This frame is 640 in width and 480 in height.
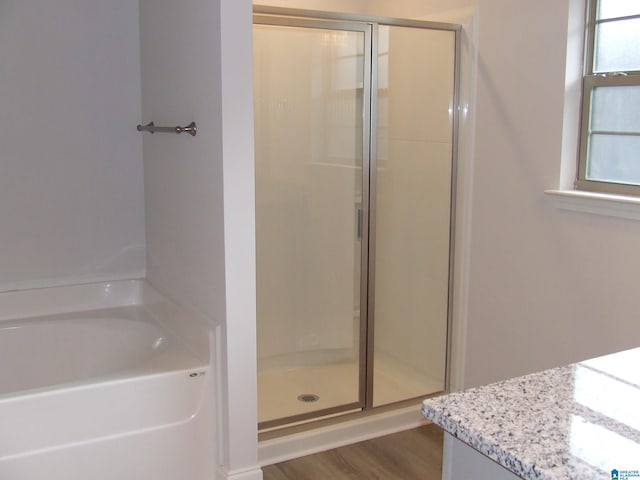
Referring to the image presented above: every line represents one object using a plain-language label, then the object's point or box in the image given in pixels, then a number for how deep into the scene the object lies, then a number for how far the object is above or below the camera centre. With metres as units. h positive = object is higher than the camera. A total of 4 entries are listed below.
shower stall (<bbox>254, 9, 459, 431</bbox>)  3.04 -0.34
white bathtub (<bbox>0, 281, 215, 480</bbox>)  2.25 -0.91
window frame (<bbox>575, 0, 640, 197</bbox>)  2.51 +0.19
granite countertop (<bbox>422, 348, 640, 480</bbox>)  0.92 -0.42
